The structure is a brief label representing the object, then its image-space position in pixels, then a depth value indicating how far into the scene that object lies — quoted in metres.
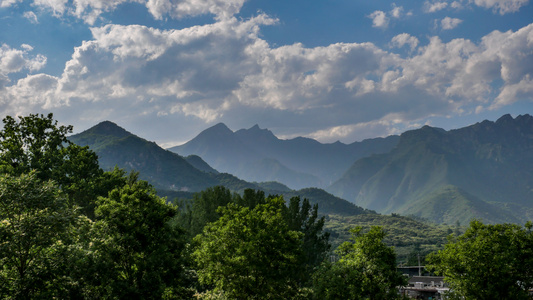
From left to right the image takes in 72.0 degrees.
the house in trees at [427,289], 104.29
